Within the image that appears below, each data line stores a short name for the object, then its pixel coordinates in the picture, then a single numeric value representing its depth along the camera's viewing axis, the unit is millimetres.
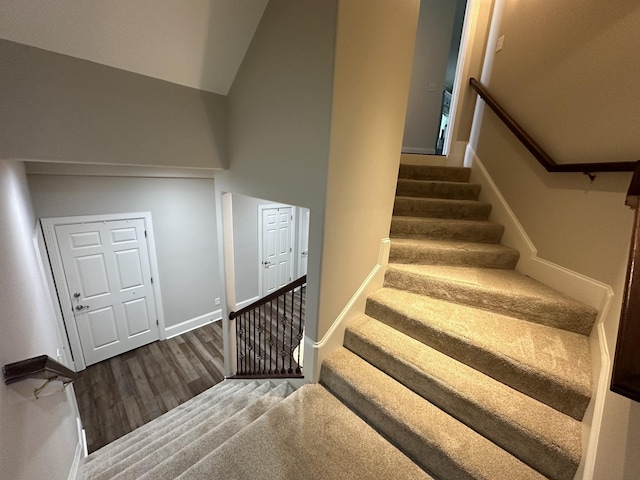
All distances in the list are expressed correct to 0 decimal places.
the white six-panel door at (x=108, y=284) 3080
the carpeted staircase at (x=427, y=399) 1233
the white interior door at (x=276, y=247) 4805
